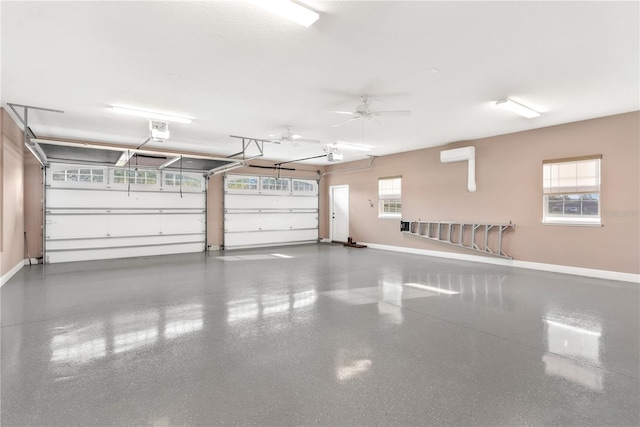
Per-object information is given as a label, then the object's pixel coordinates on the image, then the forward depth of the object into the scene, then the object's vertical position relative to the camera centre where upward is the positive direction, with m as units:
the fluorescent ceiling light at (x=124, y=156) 5.69 +1.02
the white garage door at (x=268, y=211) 9.39 -0.06
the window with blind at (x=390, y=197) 8.95 +0.35
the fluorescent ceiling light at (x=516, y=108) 4.43 +1.50
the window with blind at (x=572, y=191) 5.47 +0.33
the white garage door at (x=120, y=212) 6.95 -0.08
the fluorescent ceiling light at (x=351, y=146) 7.45 +1.58
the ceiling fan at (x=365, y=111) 4.24 +1.37
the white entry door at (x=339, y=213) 10.63 -0.14
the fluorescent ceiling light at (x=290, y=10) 2.24 +1.48
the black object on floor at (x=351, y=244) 9.71 -1.12
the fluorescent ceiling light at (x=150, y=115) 4.81 +1.54
